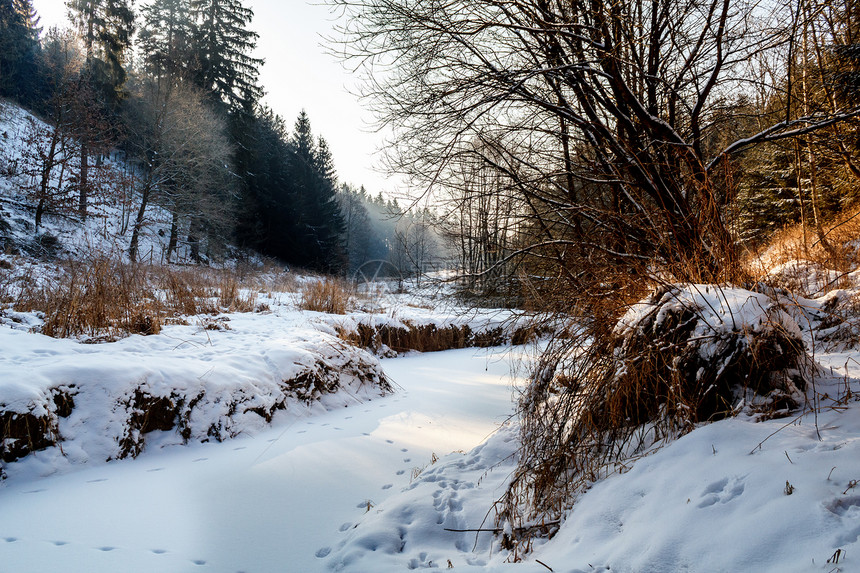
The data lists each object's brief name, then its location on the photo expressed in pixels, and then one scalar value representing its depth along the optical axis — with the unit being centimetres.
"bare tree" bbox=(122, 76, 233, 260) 1602
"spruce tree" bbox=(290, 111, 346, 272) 2586
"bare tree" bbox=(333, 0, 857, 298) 239
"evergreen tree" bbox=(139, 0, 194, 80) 2078
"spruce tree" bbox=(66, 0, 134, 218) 1911
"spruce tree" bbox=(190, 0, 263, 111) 2189
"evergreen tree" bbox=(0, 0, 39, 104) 1808
